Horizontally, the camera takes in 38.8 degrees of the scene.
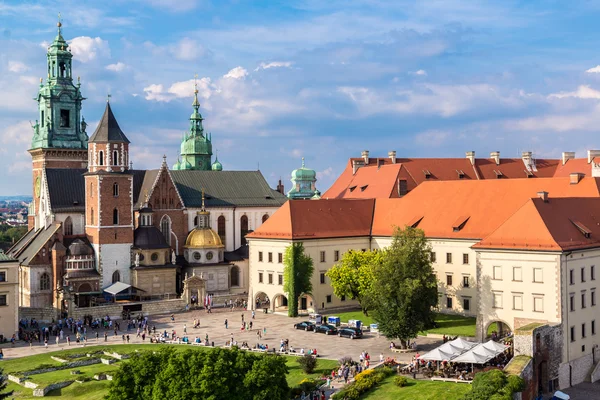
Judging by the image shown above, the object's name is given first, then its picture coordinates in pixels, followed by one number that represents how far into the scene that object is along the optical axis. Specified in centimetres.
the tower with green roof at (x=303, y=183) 13338
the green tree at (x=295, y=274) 8144
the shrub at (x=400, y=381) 5294
